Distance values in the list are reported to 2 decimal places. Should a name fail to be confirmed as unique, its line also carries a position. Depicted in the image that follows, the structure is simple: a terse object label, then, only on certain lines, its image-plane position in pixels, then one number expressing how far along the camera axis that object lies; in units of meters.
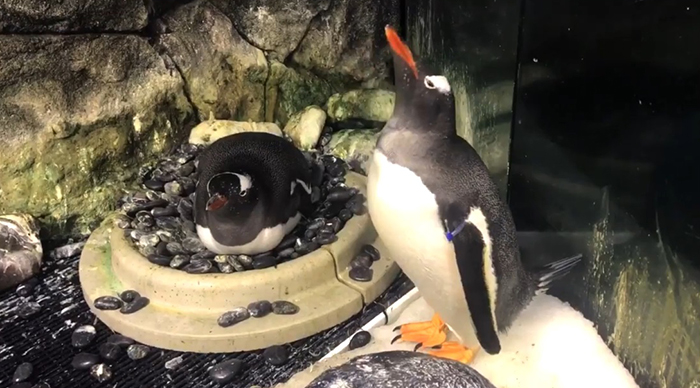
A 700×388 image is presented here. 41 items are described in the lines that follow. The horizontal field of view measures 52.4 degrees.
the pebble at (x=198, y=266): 2.03
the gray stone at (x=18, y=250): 2.23
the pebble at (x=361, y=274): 2.11
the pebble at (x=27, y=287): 2.21
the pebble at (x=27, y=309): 2.10
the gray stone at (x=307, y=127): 2.96
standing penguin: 1.59
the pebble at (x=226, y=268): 2.05
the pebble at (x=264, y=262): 2.07
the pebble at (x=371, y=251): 2.21
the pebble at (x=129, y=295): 2.02
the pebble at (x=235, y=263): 2.07
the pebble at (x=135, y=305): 1.99
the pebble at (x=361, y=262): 2.16
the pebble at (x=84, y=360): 1.87
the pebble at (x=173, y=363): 1.88
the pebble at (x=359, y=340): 1.92
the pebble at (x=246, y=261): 2.08
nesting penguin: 2.07
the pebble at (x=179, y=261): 2.05
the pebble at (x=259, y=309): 1.96
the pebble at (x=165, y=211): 2.33
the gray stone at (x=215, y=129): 2.77
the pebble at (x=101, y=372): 1.83
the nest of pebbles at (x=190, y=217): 2.09
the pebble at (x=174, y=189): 2.47
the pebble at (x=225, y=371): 1.83
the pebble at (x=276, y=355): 1.87
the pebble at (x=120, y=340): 1.95
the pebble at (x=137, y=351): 1.91
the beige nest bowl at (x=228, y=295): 1.92
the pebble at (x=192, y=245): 2.18
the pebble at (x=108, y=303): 2.00
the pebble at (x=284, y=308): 1.97
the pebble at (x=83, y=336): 1.96
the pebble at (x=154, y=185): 2.50
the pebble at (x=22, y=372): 1.83
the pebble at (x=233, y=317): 1.94
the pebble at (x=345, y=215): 2.28
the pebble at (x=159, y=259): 2.05
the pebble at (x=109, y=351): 1.90
